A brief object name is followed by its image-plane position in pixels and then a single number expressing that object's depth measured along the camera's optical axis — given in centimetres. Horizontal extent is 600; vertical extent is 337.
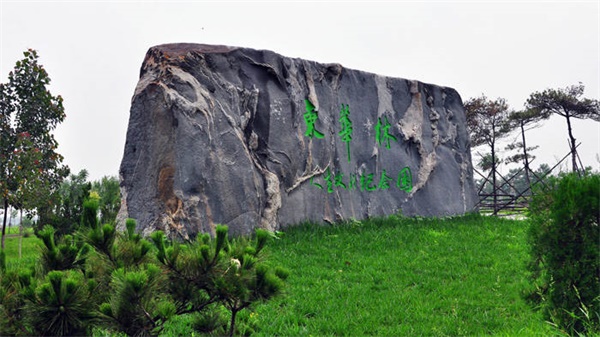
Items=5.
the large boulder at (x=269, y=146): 701
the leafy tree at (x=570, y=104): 1778
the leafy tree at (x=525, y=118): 1905
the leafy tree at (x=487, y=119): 2167
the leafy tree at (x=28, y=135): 1234
